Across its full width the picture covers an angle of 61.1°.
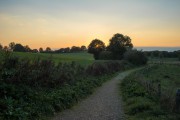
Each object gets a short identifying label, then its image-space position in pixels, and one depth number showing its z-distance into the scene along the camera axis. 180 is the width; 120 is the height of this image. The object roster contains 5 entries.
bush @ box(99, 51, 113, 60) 58.05
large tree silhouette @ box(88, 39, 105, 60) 69.56
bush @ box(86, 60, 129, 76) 20.02
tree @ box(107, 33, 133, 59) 60.70
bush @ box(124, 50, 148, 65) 51.61
